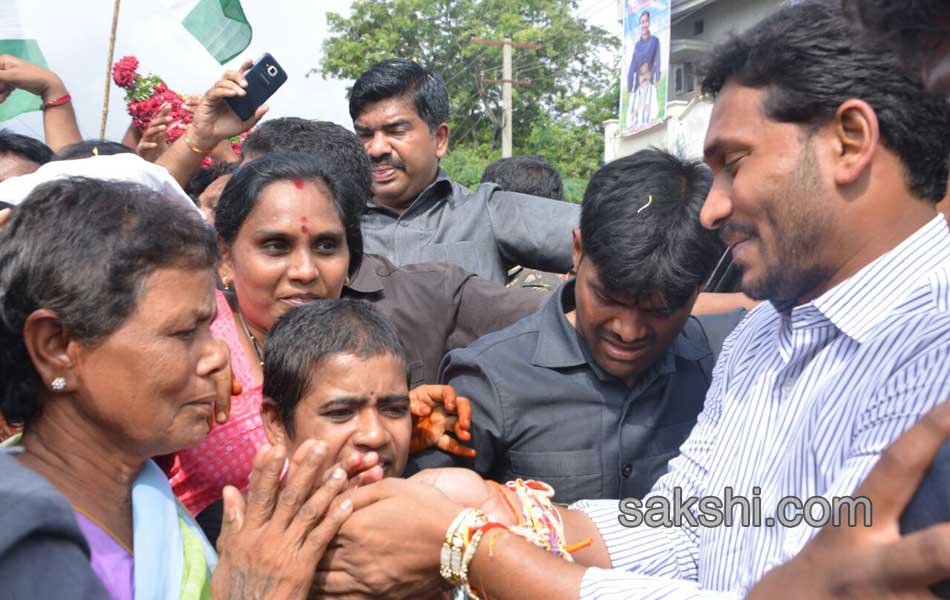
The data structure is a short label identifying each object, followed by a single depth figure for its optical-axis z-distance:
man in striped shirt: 0.53
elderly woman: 0.53
